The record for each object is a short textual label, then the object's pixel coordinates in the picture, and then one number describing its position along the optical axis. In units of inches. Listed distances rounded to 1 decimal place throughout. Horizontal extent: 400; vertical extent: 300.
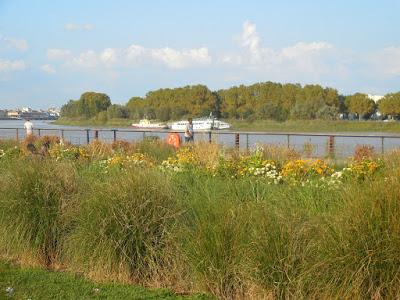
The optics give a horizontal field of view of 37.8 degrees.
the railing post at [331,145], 831.6
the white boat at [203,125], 1963.3
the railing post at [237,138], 946.0
